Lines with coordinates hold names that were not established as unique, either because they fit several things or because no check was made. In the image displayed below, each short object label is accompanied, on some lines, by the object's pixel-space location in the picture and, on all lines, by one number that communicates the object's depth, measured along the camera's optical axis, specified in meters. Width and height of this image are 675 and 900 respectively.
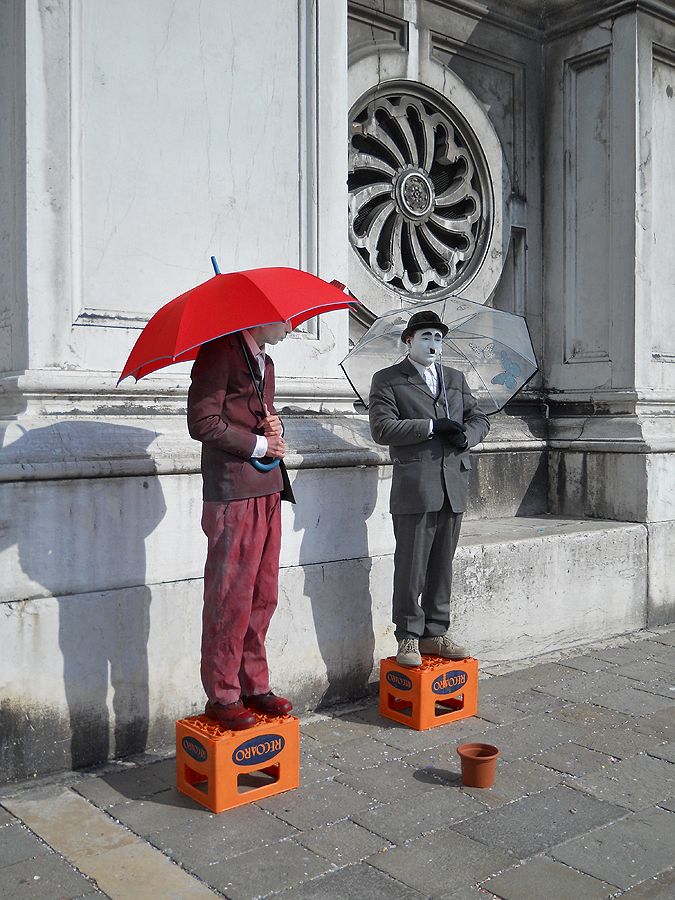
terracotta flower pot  3.71
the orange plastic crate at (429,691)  4.45
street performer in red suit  3.58
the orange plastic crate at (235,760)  3.52
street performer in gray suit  4.50
